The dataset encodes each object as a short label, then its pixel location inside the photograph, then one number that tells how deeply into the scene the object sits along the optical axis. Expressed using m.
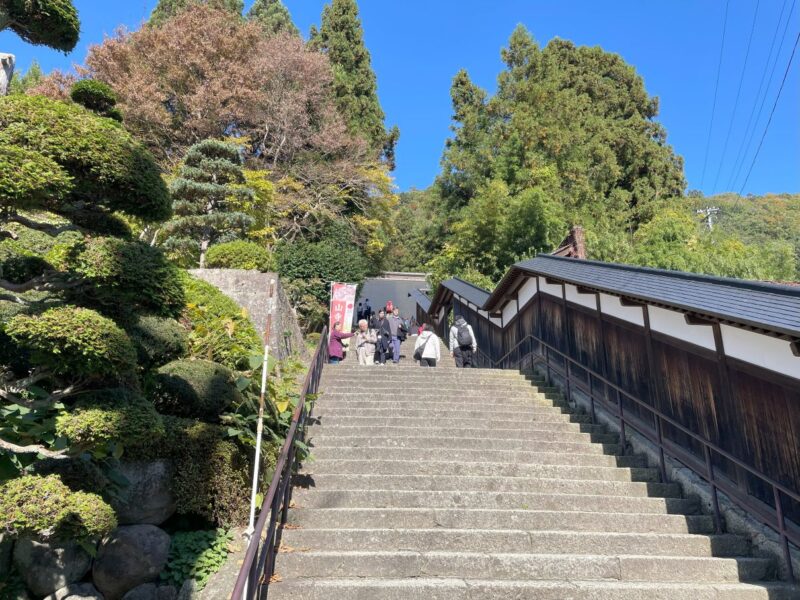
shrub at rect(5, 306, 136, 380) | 3.06
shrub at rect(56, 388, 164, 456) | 3.10
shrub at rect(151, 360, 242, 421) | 5.45
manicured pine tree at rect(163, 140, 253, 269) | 13.45
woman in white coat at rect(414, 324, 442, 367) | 11.25
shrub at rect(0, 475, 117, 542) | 2.85
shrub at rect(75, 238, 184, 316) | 3.47
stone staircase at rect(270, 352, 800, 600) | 3.61
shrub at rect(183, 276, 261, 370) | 7.41
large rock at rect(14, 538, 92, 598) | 3.88
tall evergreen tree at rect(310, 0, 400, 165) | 24.30
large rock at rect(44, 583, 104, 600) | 3.84
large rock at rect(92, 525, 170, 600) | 3.96
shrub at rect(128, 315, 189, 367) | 5.24
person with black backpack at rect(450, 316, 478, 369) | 11.53
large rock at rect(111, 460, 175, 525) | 4.25
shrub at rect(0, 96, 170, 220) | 3.19
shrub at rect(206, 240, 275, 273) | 11.42
